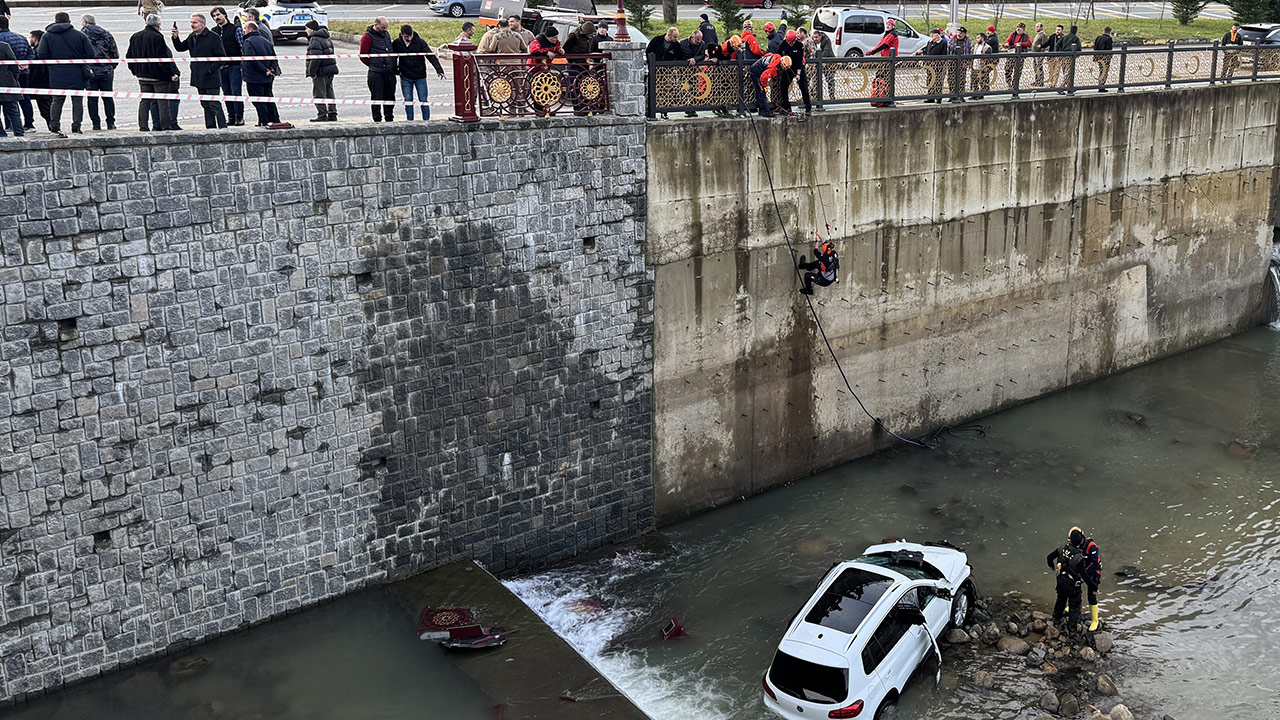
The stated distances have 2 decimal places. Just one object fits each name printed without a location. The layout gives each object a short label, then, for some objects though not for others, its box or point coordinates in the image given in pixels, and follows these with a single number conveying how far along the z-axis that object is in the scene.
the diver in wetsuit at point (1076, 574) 13.35
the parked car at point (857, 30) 27.77
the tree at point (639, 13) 32.47
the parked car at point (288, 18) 26.17
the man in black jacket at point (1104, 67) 21.62
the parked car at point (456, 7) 32.12
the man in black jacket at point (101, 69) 12.66
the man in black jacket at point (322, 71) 14.52
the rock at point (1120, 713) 11.81
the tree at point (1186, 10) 42.06
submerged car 11.51
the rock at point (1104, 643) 13.27
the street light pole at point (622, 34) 14.48
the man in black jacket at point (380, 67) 14.55
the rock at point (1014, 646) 13.33
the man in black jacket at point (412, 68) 15.01
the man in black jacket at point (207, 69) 13.12
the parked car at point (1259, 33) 32.00
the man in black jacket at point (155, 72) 12.60
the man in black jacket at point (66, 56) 12.49
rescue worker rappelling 17.03
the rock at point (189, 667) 12.06
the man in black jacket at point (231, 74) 13.84
